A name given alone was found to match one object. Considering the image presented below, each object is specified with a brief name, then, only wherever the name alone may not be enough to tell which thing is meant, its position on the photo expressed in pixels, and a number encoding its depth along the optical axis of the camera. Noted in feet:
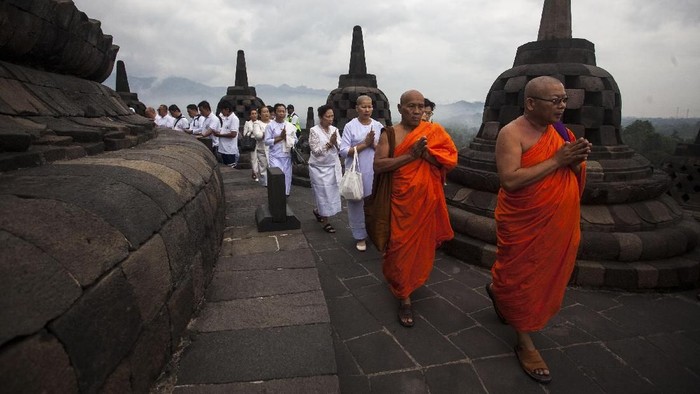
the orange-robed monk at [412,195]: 10.26
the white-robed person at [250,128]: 28.32
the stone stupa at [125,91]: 41.68
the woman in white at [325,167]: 17.49
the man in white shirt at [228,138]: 32.09
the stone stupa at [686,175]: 19.57
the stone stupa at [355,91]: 32.19
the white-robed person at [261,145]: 23.39
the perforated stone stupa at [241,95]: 46.73
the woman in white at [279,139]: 21.45
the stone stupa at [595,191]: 12.83
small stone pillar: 14.98
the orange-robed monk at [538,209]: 7.97
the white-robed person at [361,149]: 14.21
